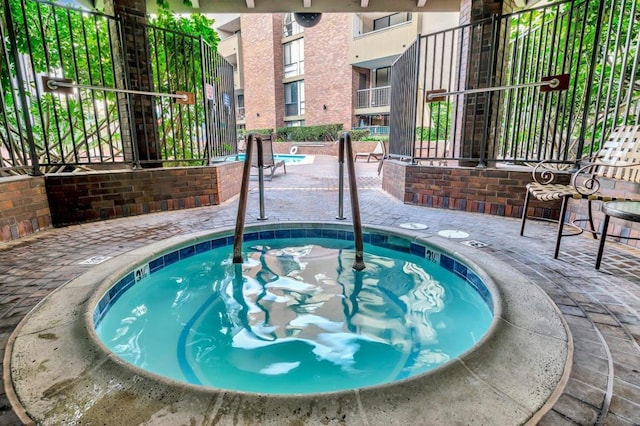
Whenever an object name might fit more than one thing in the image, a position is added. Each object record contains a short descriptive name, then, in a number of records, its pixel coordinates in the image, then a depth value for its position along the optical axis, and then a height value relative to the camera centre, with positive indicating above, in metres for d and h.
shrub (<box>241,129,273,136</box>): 20.35 +0.85
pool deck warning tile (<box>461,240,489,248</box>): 2.89 -0.86
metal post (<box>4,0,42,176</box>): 3.15 +0.48
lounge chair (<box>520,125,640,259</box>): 2.63 -0.27
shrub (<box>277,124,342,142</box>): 17.69 +0.67
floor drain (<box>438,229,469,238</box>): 3.18 -0.86
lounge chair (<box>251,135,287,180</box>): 7.18 -0.26
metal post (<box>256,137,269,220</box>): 3.45 -0.32
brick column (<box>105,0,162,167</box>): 4.26 +0.87
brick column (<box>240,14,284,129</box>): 20.03 +4.71
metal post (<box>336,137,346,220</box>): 3.31 -0.34
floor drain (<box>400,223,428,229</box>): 3.52 -0.85
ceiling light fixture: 6.27 +2.36
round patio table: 2.01 -0.41
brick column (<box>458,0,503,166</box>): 4.36 +0.90
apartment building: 16.42 +4.37
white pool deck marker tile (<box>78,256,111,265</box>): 2.46 -0.85
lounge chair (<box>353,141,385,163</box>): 12.31 -0.35
